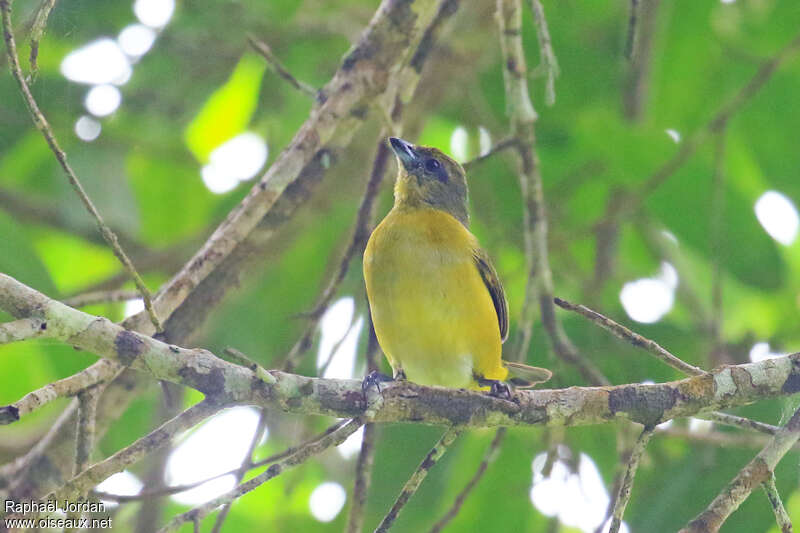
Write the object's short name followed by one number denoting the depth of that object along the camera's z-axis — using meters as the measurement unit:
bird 8.55
